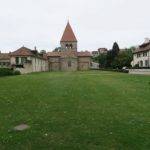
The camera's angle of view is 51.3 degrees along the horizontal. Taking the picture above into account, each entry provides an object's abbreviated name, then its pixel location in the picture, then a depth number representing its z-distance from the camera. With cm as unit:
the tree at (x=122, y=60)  4403
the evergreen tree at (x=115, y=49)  4908
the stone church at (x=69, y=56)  4728
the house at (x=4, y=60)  4527
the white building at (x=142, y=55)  3554
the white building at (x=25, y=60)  3409
